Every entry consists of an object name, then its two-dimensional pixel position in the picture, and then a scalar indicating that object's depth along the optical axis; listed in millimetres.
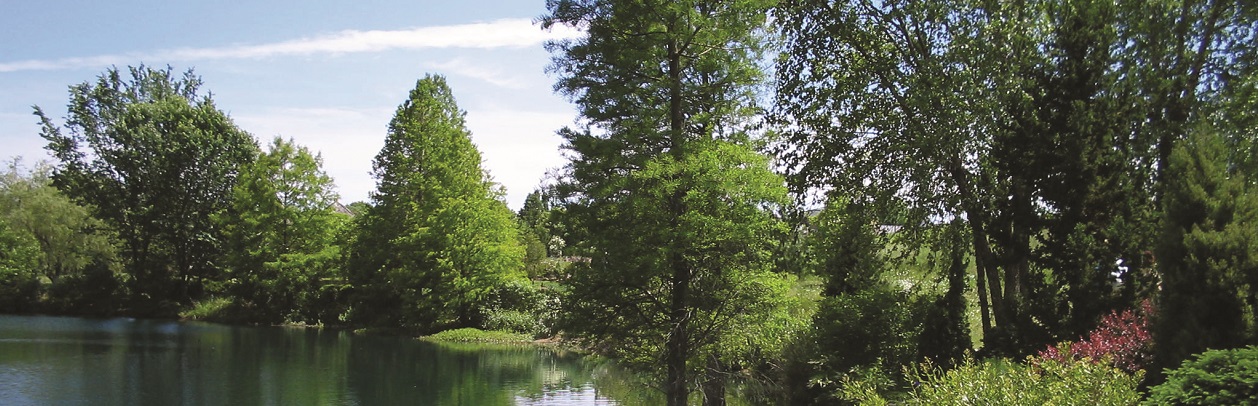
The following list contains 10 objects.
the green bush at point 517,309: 34406
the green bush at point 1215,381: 6305
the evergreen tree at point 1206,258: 7855
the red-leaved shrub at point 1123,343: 8742
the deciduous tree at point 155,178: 43406
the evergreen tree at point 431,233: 33531
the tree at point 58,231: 45531
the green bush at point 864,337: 12797
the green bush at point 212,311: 41375
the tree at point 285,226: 39844
